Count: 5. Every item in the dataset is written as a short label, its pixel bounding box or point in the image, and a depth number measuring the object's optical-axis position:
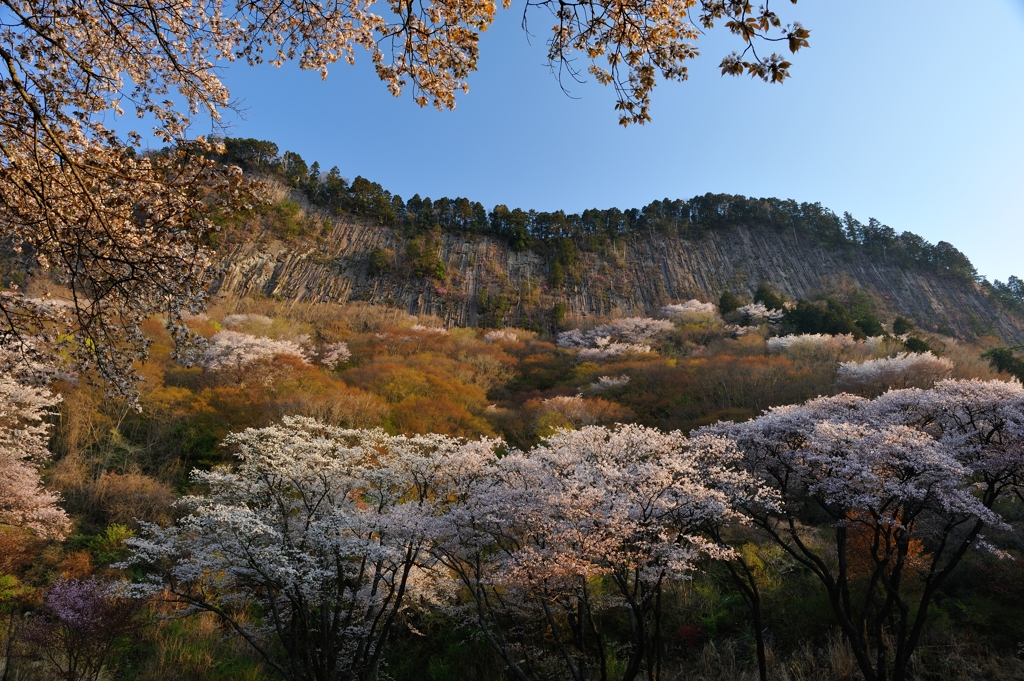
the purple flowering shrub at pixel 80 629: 9.79
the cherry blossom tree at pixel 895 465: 9.16
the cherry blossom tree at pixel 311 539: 10.55
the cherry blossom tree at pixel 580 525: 9.02
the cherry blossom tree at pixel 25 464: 13.81
